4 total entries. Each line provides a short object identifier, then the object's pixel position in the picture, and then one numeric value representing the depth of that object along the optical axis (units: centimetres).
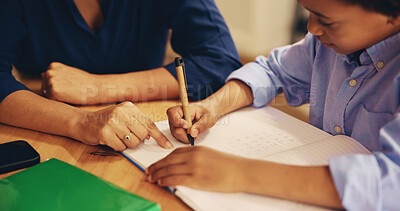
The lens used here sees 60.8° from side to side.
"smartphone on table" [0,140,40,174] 59
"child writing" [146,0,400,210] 48
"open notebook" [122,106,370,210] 50
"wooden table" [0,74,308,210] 53
